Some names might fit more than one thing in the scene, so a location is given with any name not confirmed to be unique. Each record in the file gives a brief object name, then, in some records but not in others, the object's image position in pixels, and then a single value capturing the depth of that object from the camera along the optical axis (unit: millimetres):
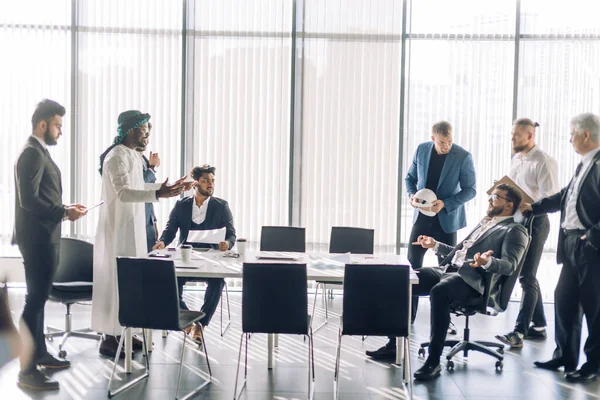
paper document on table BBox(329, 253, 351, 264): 5004
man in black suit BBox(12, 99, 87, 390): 4336
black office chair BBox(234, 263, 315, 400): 4039
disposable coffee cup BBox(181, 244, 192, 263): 4719
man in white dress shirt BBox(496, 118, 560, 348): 5555
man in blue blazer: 5938
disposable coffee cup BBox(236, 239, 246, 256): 5121
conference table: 4391
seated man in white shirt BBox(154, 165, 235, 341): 5762
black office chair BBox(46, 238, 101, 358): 5418
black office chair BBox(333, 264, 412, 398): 4051
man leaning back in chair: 4633
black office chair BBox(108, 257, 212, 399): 4066
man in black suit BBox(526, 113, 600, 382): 4504
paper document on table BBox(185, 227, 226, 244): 5547
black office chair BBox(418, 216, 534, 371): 4736
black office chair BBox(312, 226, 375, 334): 6031
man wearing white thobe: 4836
